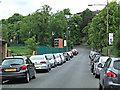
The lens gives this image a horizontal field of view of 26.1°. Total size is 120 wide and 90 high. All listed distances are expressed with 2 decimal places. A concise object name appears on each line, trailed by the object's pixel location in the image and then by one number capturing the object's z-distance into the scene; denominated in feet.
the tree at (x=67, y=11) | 515.09
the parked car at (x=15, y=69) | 45.65
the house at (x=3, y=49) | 105.81
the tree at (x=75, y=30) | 418.31
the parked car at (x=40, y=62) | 72.79
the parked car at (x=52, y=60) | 94.53
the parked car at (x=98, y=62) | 56.61
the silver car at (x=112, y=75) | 29.28
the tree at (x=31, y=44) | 162.04
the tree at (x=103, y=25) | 189.98
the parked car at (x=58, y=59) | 112.15
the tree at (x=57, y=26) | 329.31
